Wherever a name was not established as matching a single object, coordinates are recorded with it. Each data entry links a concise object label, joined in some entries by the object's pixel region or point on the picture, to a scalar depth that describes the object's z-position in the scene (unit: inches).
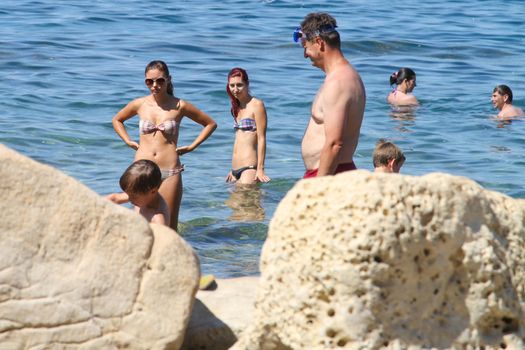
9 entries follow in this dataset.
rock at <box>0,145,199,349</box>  388.2
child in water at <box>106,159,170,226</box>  527.5
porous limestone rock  347.9
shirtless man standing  486.0
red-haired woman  788.6
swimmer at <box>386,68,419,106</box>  1218.6
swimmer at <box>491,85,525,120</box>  1176.2
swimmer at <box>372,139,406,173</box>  599.9
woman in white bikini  662.5
